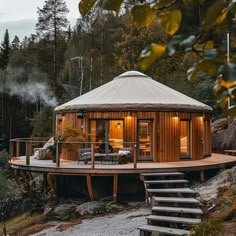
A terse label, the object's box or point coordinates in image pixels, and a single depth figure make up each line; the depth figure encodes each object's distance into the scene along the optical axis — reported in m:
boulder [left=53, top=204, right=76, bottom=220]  9.19
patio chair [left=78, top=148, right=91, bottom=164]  10.56
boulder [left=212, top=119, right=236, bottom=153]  14.70
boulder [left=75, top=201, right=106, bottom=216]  8.97
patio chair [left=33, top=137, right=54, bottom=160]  11.91
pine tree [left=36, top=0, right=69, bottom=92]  30.38
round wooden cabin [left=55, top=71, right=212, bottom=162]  11.29
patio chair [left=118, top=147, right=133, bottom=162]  10.88
